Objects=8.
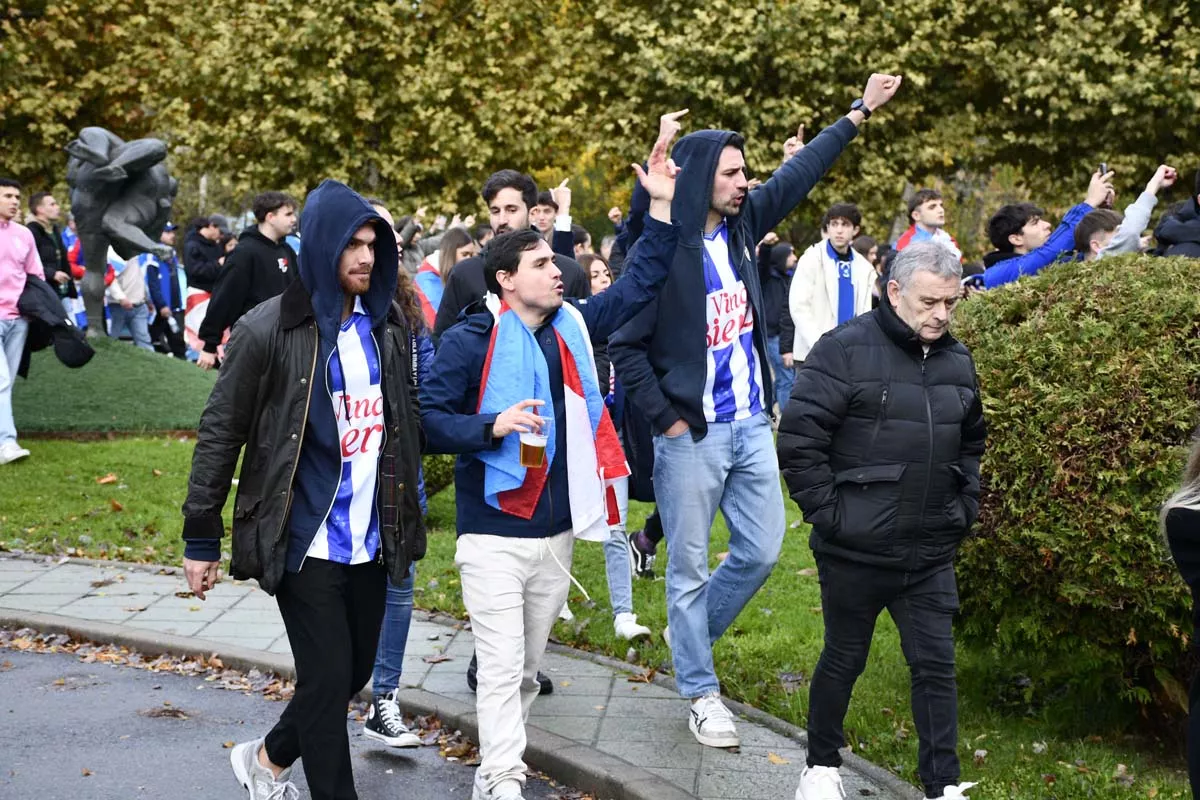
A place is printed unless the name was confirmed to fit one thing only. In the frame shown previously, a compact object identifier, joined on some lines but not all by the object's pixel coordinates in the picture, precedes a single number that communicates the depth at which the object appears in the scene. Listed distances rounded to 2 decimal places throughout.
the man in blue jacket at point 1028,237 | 8.67
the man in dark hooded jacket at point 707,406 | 5.95
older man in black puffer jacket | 5.02
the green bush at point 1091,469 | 5.29
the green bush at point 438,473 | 9.84
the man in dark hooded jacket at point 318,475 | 4.73
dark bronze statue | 16.00
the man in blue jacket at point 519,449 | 5.21
